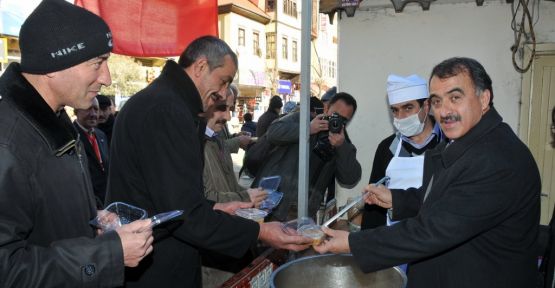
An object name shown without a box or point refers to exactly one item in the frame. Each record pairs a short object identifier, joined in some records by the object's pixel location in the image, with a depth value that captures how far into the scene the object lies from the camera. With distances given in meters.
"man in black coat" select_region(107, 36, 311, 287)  1.69
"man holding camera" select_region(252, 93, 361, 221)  3.27
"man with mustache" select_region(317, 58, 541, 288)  1.48
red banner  3.00
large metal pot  1.66
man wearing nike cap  1.12
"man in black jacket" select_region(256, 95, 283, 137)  7.79
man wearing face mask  2.71
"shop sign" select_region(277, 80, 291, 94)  33.81
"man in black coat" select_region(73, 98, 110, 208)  3.85
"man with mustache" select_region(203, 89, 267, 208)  2.49
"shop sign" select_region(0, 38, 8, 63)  12.65
